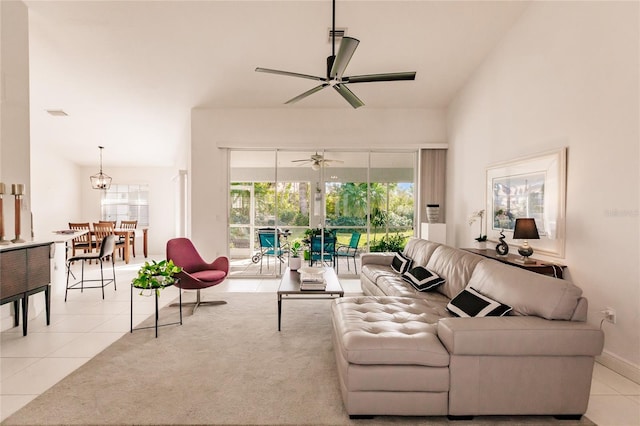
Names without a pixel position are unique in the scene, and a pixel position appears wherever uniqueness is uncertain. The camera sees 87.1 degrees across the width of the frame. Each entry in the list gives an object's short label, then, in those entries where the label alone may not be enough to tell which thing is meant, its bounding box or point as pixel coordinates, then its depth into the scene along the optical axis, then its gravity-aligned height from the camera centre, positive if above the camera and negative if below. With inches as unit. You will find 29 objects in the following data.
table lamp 138.6 -9.6
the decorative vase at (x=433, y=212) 228.1 -2.0
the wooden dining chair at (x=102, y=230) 293.0 -20.6
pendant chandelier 320.5 +25.3
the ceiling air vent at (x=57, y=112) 235.9 +66.7
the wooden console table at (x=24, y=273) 118.9 -25.6
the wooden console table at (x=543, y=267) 131.8 -22.4
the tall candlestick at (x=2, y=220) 127.8 -5.6
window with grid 367.2 +3.0
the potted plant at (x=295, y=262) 169.8 -27.3
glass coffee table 136.7 -33.3
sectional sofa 78.3 -36.9
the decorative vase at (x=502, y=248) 158.7 -18.4
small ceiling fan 240.8 +33.9
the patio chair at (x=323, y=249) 241.4 -29.6
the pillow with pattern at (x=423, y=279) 137.2 -29.2
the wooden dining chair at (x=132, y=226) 331.0 -19.7
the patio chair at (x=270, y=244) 239.3 -25.8
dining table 302.0 -27.5
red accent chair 166.6 -30.8
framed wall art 135.3 +6.1
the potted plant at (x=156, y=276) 131.4 -27.9
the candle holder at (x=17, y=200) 133.7 +2.4
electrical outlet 110.4 -34.6
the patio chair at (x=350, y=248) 240.8 -28.6
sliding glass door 244.5 +4.9
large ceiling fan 105.4 +49.3
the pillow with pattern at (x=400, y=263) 167.5 -27.9
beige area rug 81.6 -50.8
